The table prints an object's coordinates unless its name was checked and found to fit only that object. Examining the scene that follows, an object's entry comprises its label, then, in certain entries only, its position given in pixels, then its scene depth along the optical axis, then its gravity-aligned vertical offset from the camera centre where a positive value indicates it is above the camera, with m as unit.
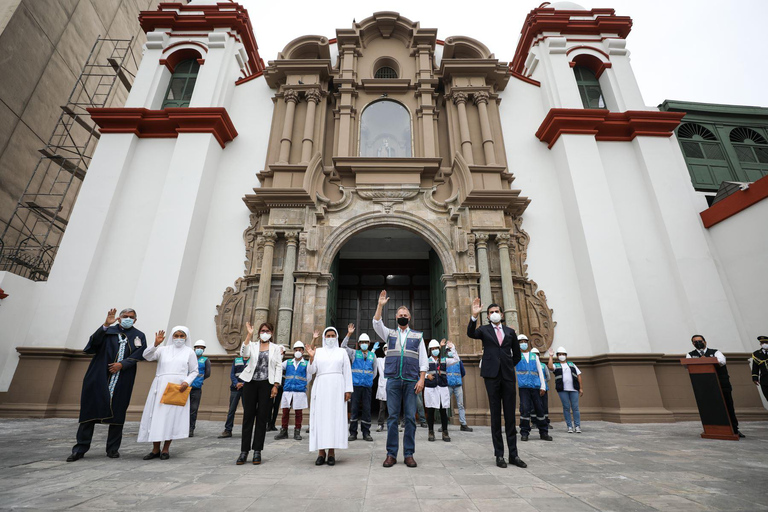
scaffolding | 13.01 +7.98
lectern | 5.99 +0.08
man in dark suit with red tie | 4.31 +0.37
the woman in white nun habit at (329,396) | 4.39 +0.06
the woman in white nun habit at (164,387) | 4.73 +0.15
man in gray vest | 4.29 +0.32
